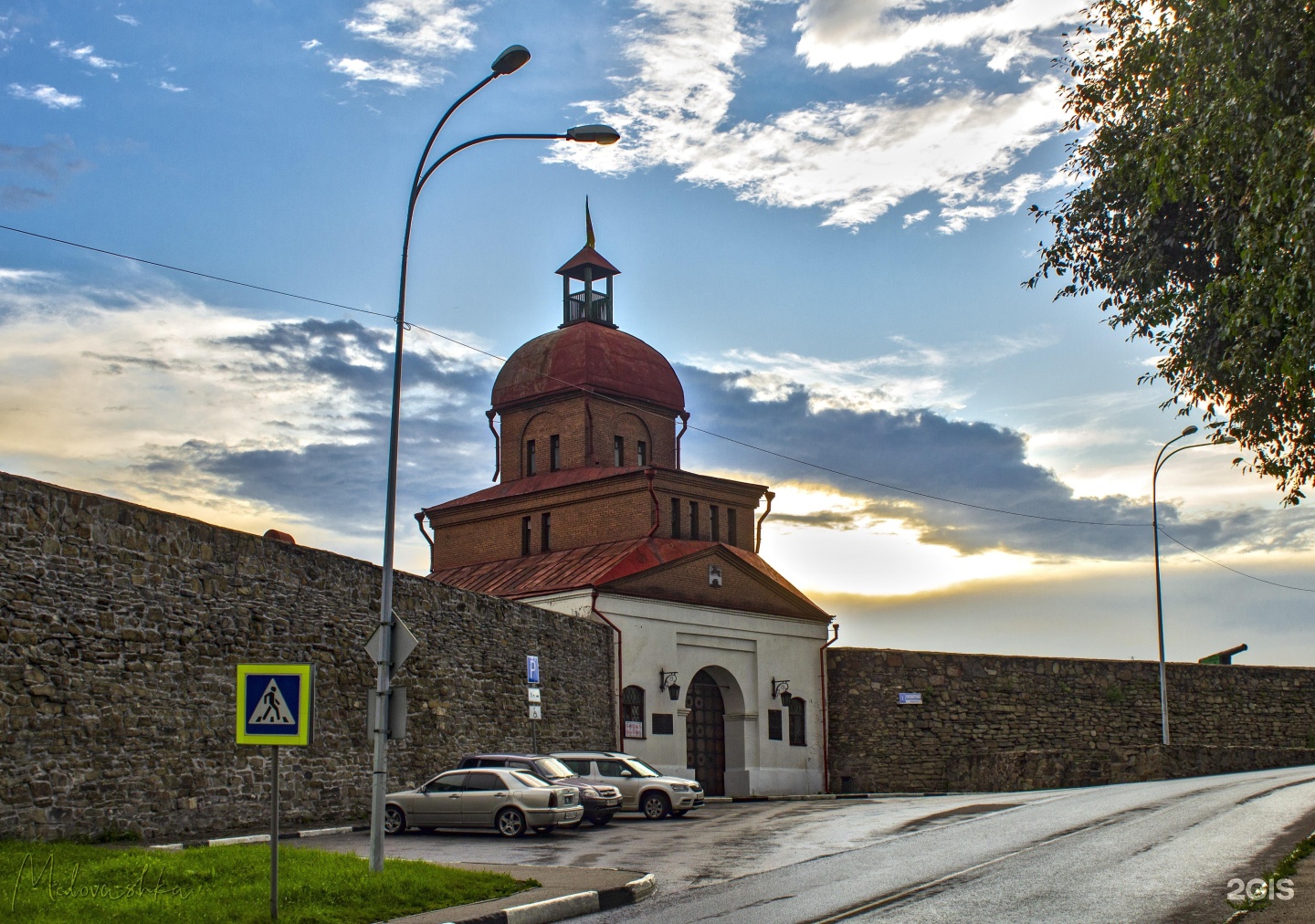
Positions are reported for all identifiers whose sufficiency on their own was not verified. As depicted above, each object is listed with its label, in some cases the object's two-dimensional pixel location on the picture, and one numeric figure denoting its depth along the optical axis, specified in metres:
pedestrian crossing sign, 10.55
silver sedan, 20.56
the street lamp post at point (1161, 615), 38.84
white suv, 25.11
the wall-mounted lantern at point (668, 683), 35.81
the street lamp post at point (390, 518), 13.63
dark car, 22.47
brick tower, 36.16
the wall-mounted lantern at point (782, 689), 39.19
